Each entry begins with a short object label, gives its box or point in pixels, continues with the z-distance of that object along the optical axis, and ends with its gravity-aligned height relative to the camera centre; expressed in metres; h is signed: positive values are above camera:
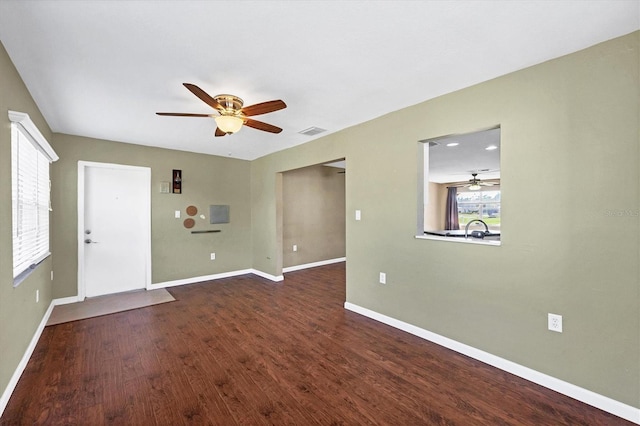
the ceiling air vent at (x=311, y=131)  3.75 +1.11
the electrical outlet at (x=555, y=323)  2.05 -0.81
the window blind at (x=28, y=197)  2.26 +0.15
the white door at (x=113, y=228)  4.18 -0.26
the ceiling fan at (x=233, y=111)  2.40 +0.91
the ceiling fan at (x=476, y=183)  8.94 +0.95
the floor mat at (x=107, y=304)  3.49 -1.29
